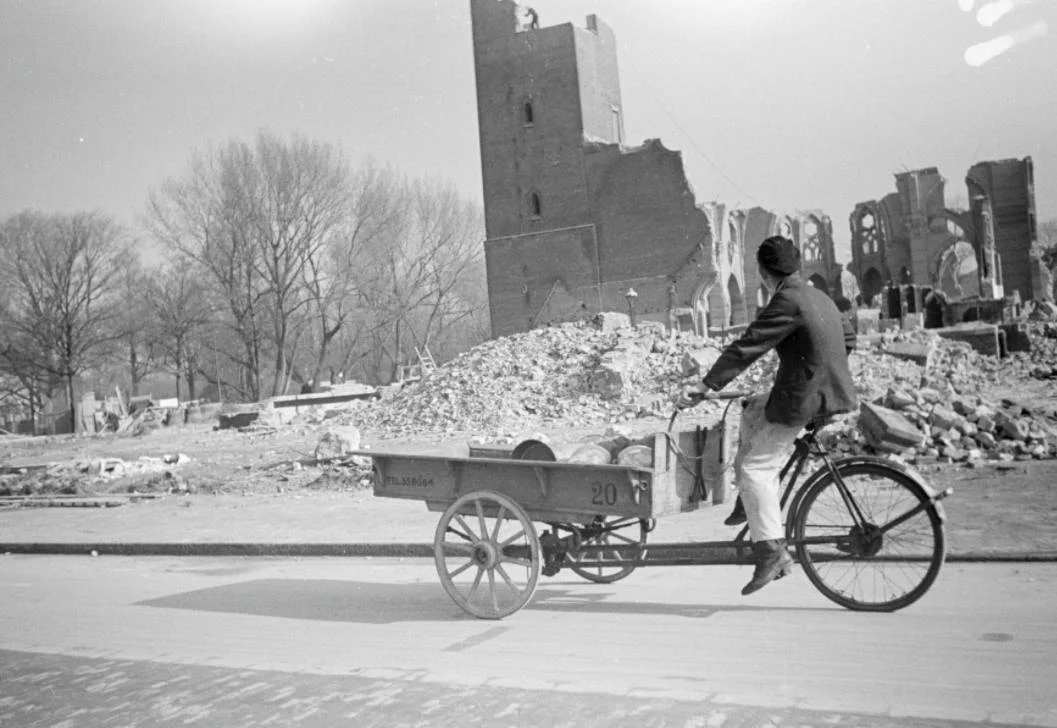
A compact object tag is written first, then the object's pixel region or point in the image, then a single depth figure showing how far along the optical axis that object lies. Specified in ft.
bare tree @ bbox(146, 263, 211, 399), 185.16
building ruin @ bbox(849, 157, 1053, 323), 187.11
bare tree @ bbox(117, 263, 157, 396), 181.16
